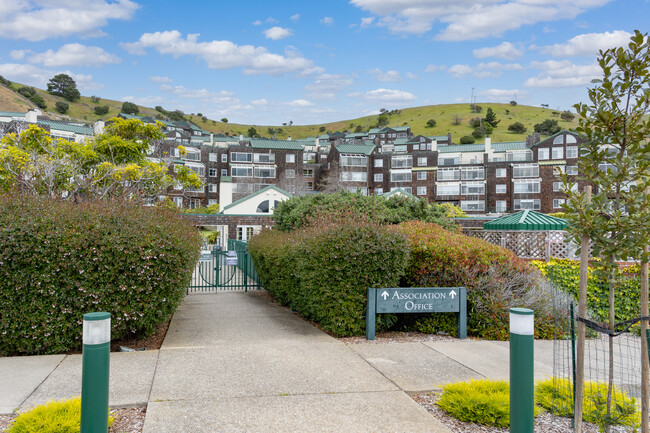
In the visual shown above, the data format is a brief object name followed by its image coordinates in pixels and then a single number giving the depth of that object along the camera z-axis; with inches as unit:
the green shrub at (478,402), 169.2
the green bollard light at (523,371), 128.0
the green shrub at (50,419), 147.3
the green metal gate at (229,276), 610.9
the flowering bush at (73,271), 245.6
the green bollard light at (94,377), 117.6
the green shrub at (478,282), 318.3
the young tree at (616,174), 139.4
